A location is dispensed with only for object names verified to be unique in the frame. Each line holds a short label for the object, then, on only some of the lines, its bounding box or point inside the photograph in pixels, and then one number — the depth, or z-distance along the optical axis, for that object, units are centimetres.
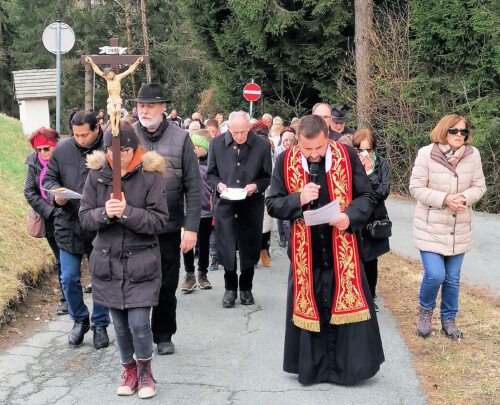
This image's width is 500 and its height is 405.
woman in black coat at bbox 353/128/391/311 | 712
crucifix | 500
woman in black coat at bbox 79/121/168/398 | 520
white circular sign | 1238
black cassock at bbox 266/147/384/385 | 539
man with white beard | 621
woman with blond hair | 648
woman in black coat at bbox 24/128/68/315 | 716
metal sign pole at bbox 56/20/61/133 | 1211
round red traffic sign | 1956
